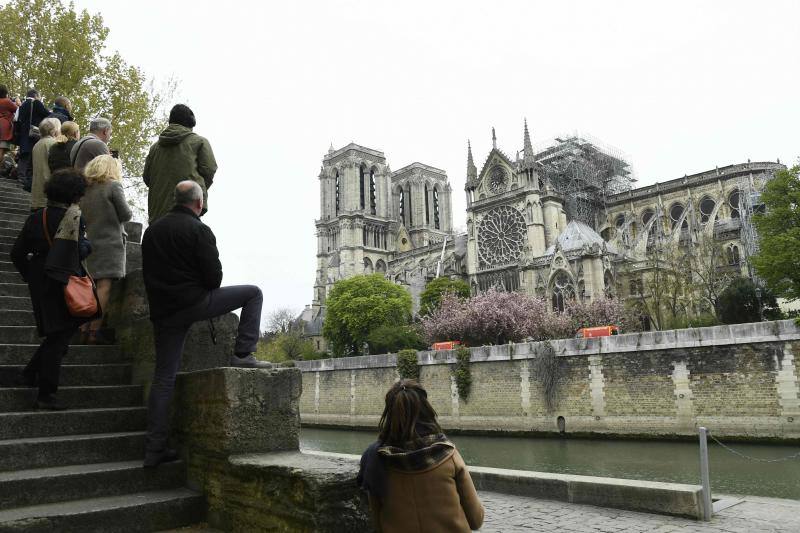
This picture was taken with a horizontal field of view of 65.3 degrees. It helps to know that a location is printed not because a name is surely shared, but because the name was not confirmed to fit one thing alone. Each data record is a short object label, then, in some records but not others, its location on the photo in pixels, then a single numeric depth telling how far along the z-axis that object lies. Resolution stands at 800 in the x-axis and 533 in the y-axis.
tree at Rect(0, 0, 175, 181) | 17.47
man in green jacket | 5.17
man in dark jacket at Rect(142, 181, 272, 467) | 3.94
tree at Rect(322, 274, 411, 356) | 48.97
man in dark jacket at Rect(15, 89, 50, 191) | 10.52
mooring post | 5.66
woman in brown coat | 2.75
